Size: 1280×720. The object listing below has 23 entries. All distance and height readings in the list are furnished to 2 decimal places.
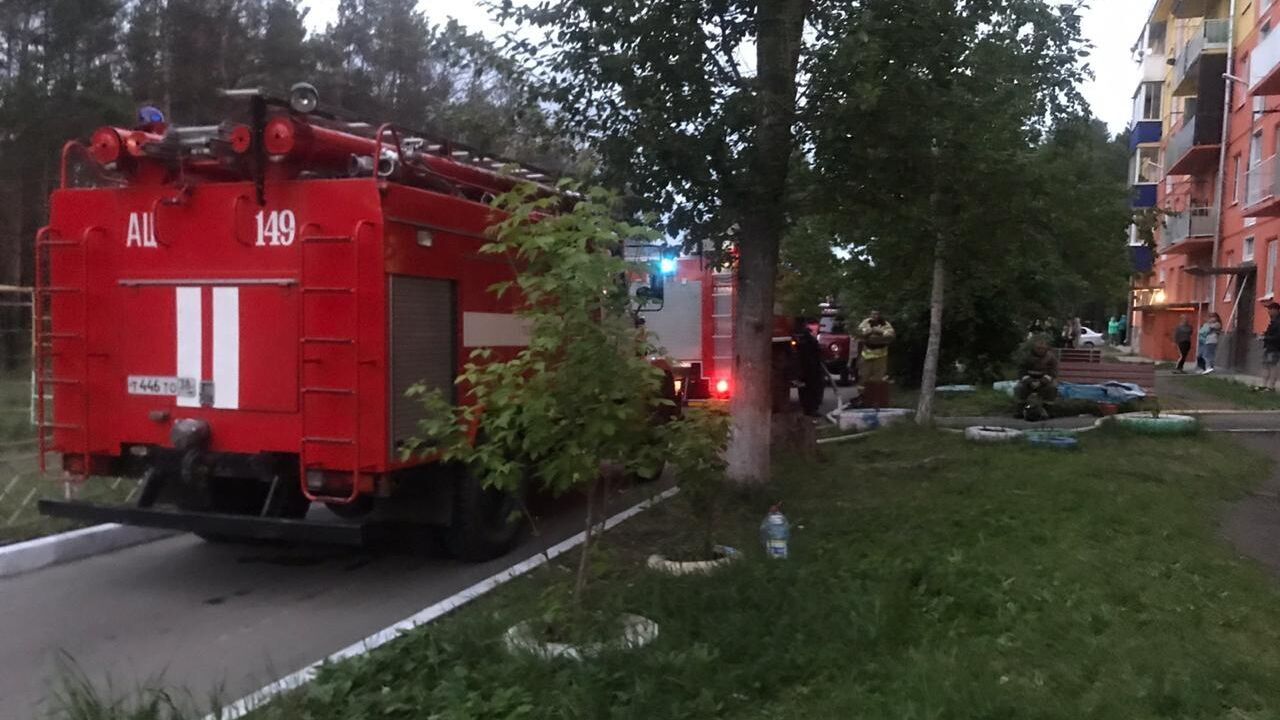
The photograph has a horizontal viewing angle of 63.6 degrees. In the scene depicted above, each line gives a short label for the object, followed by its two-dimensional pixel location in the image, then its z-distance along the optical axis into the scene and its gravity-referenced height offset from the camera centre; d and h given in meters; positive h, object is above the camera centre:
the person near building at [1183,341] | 27.25 -0.53
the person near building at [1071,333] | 25.52 -0.42
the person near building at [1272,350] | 18.14 -0.47
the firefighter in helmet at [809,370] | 15.80 -0.90
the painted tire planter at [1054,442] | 10.52 -1.28
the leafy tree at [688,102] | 7.66 +1.55
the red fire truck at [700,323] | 12.59 -0.19
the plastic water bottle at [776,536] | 6.51 -1.43
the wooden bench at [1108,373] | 15.01 -0.80
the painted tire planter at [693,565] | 6.12 -1.55
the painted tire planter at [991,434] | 11.23 -1.30
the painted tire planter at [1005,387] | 16.57 -1.17
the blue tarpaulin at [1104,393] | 14.08 -1.02
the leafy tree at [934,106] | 7.52 +1.67
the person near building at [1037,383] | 13.28 -0.85
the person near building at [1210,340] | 25.75 -0.45
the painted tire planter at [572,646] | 4.77 -1.61
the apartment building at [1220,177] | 25.08 +4.44
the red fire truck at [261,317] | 6.20 -0.13
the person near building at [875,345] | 16.38 -0.52
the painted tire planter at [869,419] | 13.11 -1.36
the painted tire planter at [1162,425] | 11.38 -1.16
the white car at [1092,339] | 48.71 -1.00
